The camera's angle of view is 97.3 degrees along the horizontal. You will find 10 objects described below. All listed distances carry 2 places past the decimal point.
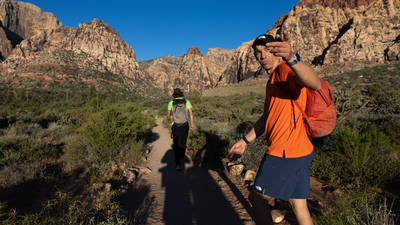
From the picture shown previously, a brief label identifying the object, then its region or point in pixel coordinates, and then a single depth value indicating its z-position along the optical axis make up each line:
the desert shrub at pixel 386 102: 7.15
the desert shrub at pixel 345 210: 1.82
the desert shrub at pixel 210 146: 5.15
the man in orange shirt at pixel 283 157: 1.39
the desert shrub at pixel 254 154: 4.20
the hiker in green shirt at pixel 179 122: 4.51
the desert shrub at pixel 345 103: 6.33
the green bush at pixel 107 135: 4.78
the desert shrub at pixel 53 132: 8.05
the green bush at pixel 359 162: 3.01
